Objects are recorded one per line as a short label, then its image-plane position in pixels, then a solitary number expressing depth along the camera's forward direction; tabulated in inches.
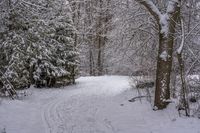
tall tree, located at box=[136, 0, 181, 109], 434.3
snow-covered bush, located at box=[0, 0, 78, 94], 652.7
